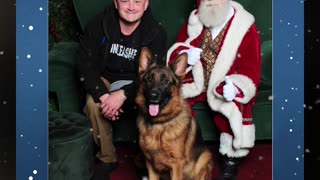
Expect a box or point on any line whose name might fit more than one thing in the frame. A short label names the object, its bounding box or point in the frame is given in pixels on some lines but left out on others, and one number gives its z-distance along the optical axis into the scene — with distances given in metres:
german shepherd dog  1.80
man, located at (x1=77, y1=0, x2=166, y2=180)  1.96
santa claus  2.02
